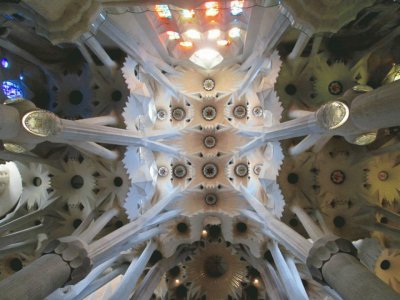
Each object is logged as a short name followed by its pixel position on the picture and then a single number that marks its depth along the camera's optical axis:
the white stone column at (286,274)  10.13
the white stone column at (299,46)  9.74
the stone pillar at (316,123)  6.55
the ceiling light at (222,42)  13.67
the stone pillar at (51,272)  5.57
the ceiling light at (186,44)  13.71
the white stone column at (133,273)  10.18
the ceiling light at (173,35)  12.96
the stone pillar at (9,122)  6.07
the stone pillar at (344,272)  5.21
